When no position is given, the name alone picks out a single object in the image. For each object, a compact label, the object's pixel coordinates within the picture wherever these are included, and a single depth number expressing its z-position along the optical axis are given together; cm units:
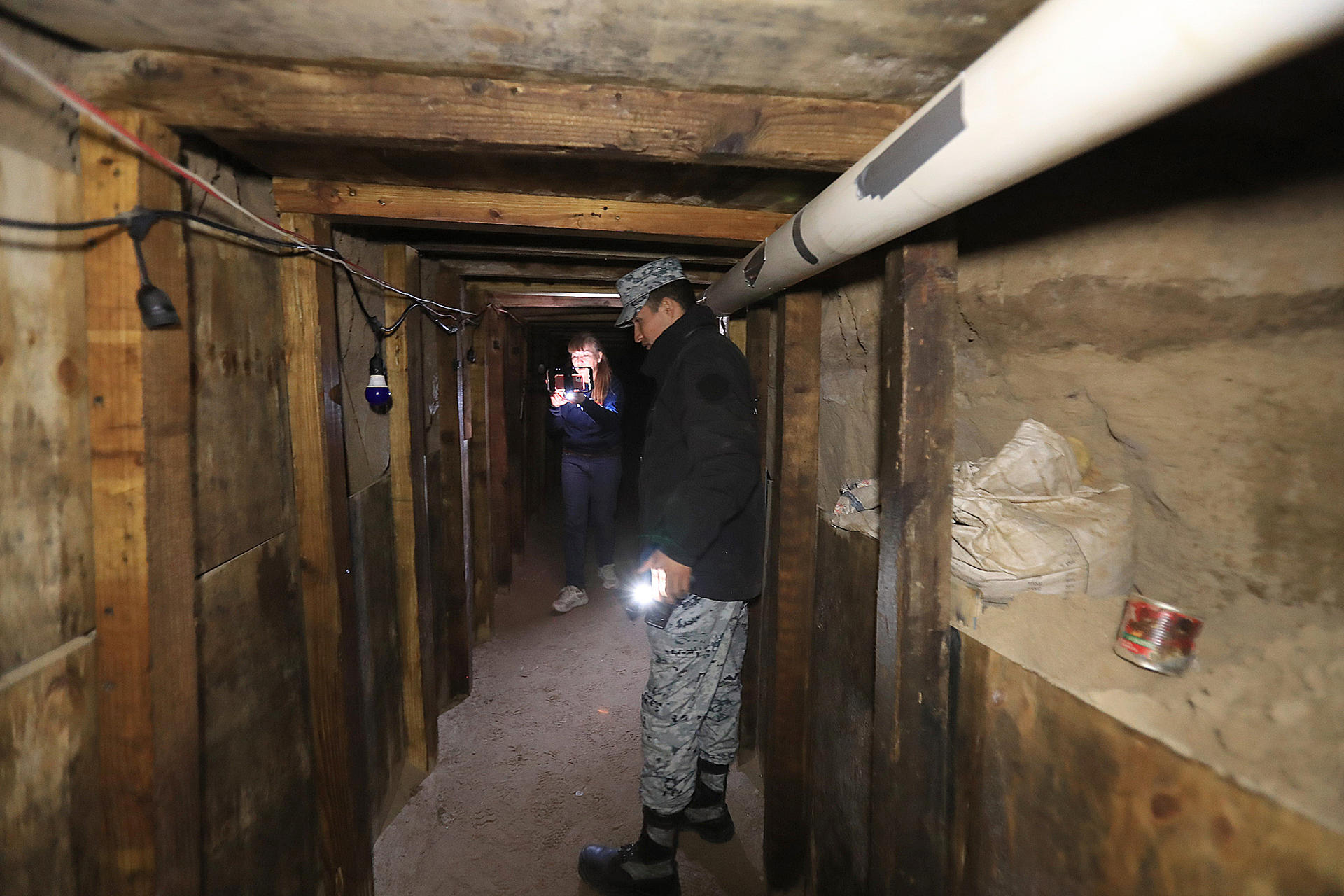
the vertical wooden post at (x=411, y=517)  250
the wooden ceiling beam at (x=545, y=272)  316
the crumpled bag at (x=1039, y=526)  114
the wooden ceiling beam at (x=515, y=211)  168
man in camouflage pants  193
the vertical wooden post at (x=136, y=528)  107
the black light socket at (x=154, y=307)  105
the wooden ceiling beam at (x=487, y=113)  109
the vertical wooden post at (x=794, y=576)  215
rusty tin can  91
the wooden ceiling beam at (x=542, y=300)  402
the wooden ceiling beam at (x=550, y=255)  260
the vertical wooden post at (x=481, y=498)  413
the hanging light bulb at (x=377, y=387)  212
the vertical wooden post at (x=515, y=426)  551
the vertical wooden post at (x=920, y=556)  123
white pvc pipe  47
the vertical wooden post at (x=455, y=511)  324
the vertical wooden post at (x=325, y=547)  171
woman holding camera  463
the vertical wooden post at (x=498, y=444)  458
